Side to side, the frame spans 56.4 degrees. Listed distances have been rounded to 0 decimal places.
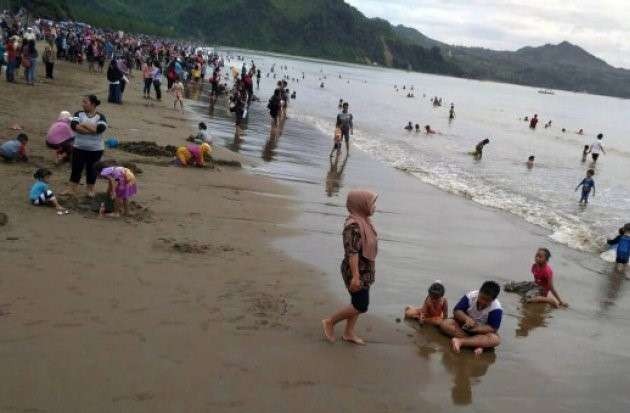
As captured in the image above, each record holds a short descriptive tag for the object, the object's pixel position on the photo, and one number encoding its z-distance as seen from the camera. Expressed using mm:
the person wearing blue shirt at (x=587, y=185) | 16511
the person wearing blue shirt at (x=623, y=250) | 10125
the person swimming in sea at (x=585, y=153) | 29809
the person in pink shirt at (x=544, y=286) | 7734
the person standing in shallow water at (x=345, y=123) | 18203
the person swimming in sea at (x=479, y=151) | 25062
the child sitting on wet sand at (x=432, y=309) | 6422
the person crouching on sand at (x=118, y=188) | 7992
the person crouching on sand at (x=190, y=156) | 12484
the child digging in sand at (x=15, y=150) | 10031
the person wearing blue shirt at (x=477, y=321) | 5977
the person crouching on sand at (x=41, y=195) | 7988
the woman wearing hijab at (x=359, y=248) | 5168
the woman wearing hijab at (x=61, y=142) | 10531
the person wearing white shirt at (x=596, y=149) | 28578
